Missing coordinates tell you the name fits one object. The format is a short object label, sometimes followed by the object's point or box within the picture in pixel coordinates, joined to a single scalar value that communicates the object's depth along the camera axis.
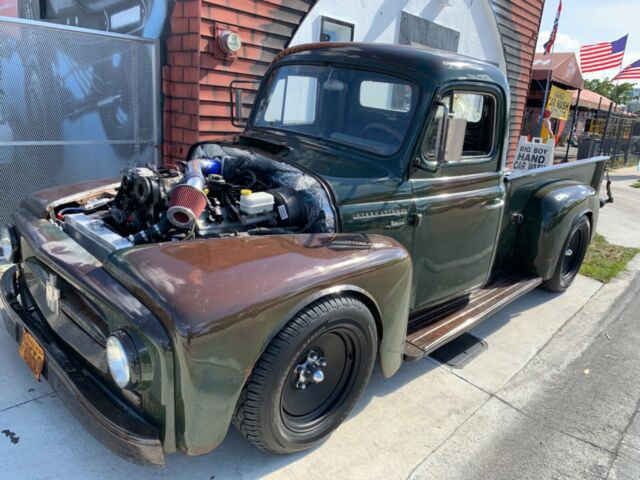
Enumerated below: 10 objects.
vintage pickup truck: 1.91
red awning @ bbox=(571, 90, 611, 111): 20.91
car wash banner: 11.39
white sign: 7.78
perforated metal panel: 4.49
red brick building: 5.32
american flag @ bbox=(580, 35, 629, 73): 14.09
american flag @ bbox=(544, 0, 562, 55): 10.18
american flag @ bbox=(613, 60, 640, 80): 15.67
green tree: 40.04
